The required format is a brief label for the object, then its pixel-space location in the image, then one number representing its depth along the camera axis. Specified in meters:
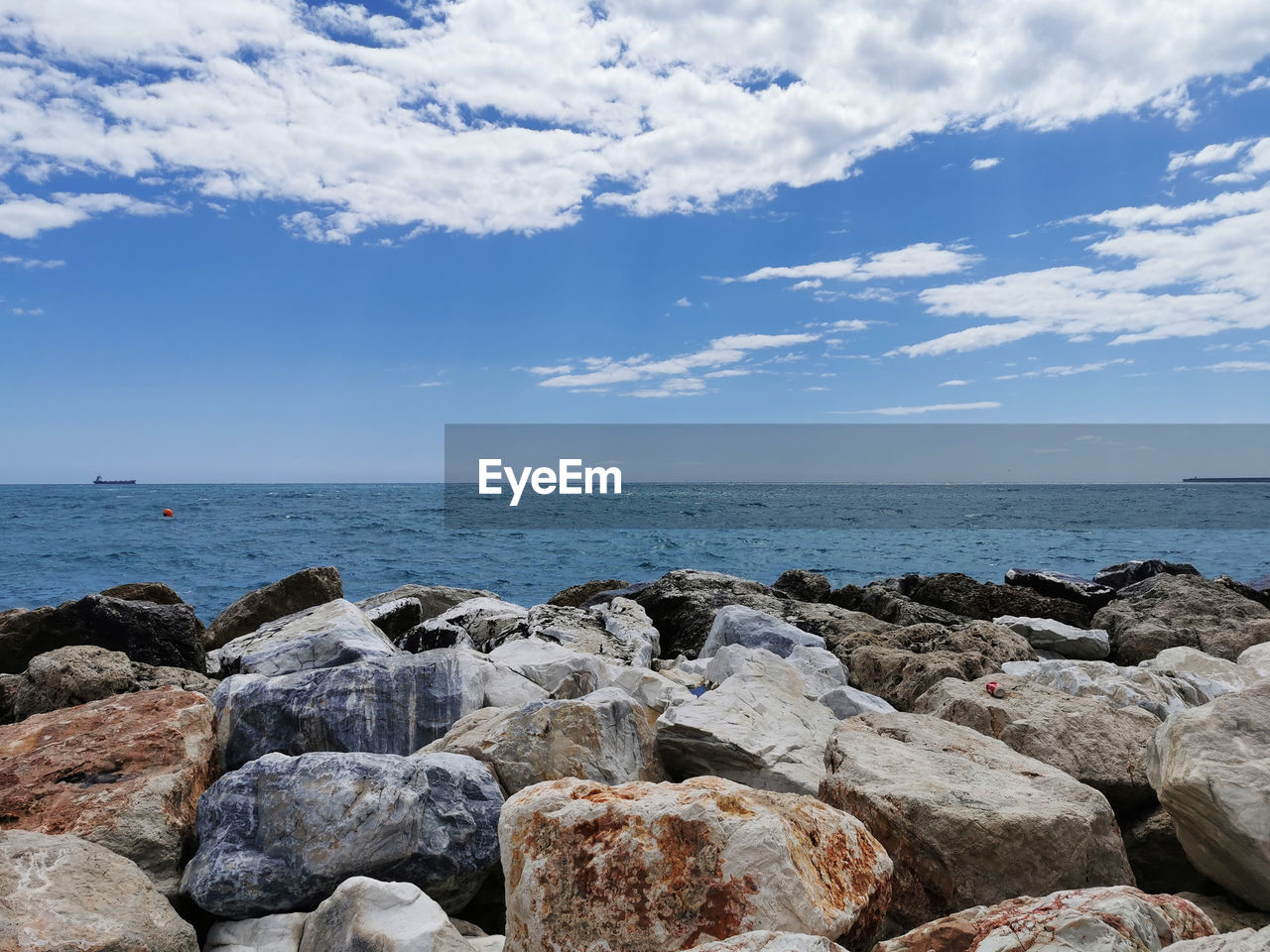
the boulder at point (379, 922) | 2.61
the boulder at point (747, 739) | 3.83
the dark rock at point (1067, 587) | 11.38
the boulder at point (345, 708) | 4.25
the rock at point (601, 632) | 7.02
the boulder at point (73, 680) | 4.92
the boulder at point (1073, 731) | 3.89
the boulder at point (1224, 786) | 2.89
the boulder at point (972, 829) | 2.99
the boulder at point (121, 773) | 3.30
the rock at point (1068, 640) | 8.32
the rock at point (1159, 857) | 3.56
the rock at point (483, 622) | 7.18
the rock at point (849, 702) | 5.00
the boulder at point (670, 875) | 2.47
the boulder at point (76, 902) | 2.48
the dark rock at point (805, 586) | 11.18
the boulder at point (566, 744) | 3.71
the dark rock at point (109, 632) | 6.37
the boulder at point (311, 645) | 5.31
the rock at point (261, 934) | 2.93
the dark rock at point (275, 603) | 8.09
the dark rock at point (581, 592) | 10.87
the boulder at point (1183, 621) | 8.34
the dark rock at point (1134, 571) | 12.98
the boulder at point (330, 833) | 3.10
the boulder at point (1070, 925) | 2.08
